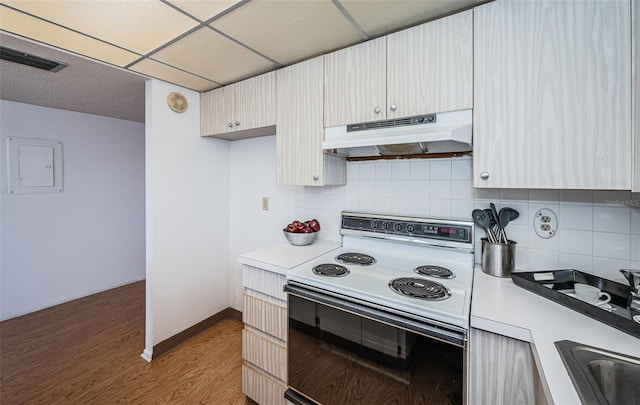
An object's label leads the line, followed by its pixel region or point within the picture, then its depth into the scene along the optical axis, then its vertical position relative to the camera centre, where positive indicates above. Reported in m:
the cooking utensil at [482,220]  1.35 -0.11
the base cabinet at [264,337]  1.43 -0.80
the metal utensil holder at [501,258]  1.25 -0.29
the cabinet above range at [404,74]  1.19 +0.63
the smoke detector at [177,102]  2.09 +0.78
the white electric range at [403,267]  1.02 -0.37
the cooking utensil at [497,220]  1.31 -0.11
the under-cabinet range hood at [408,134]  1.18 +0.32
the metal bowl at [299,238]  1.84 -0.28
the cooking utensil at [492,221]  1.35 -0.12
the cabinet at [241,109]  1.86 +0.69
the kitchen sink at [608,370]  0.67 -0.45
